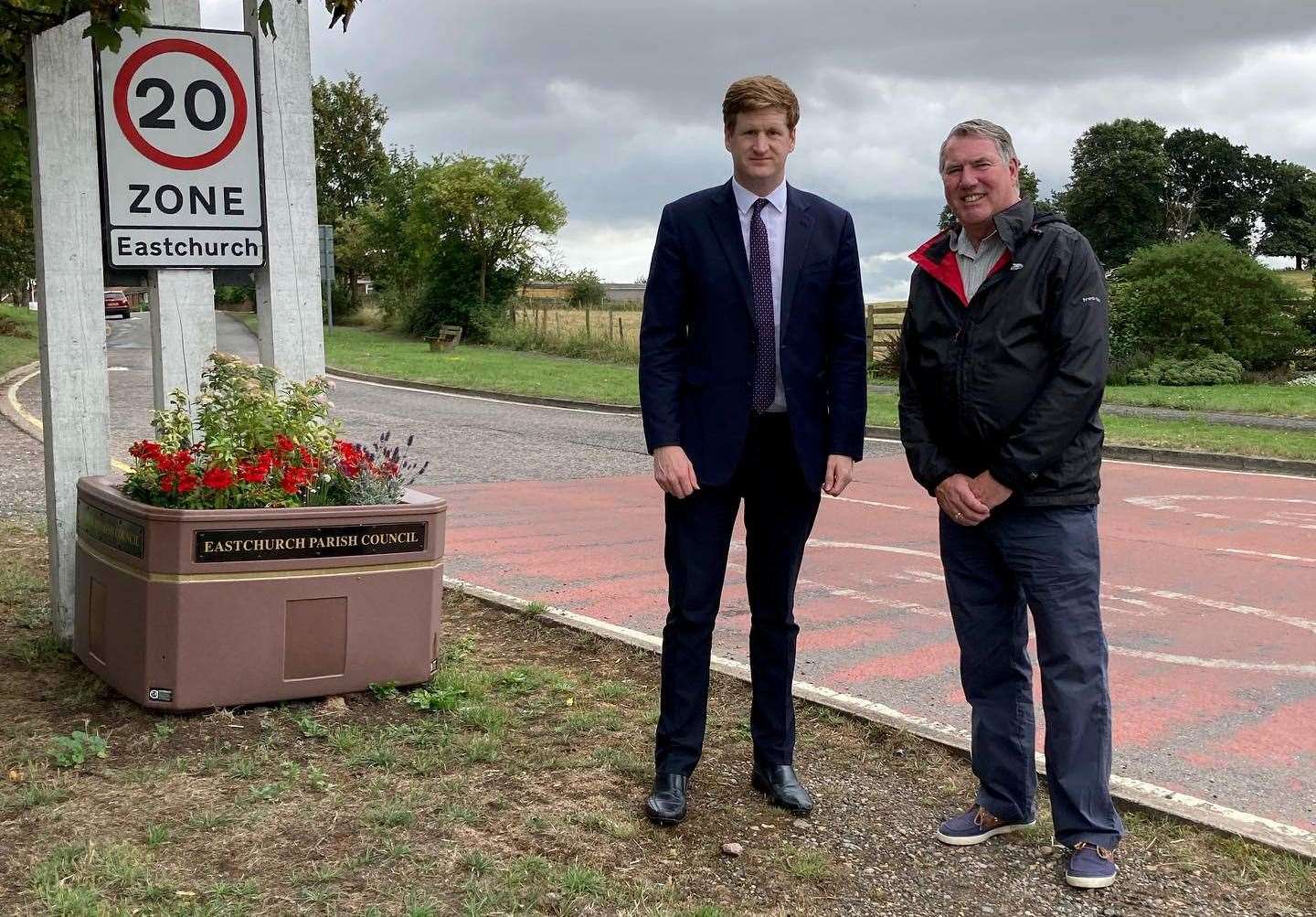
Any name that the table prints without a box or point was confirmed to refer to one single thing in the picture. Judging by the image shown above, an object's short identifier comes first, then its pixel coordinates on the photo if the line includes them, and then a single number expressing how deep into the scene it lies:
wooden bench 39.31
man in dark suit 4.02
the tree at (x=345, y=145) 72.44
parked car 63.78
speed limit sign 5.54
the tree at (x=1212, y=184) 68.62
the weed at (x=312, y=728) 4.67
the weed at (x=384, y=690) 5.06
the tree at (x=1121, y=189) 64.56
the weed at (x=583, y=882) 3.51
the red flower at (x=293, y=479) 4.96
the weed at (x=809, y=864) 3.71
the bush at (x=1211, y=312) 28.20
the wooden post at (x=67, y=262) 5.45
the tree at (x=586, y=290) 49.22
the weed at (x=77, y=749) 4.38
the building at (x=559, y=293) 46.54
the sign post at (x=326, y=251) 37.25
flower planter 4.68
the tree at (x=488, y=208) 44.34
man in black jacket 3.67
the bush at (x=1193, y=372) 26.95
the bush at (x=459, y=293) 43.50
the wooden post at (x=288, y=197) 5.77
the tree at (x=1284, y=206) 64.81
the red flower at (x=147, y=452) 5.05
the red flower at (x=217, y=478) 4.84
